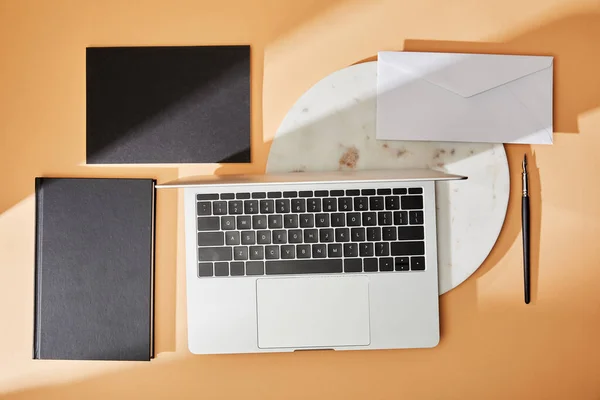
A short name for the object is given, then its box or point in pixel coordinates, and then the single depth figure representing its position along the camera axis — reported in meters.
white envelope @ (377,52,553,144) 0.91
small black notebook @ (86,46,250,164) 0.93
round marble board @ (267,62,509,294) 0.91
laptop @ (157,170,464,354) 0.86
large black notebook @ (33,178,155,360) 0.92
